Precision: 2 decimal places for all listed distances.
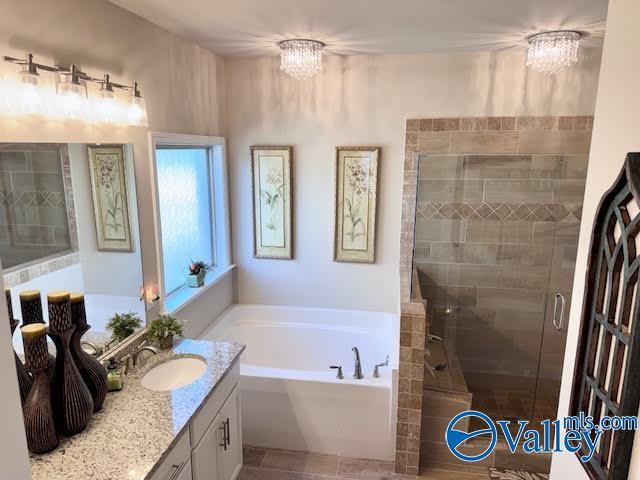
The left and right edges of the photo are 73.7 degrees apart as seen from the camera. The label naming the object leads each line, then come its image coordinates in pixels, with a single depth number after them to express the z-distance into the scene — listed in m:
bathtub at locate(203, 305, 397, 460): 2.74
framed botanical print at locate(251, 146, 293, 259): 3.66
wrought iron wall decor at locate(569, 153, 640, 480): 1.15
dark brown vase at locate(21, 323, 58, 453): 1.44
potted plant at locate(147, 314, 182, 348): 2.39
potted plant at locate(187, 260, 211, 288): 3.27
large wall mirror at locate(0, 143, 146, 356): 1.67
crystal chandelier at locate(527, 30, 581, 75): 2.69
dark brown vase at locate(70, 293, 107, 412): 1.69
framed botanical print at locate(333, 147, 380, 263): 3.53
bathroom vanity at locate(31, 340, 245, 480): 1.50
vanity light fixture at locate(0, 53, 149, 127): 1.57
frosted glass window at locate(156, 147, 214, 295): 3.04
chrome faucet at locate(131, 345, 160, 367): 2.21
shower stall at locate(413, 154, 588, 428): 3.35
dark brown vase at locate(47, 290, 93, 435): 1.57
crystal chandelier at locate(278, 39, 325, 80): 2.89
